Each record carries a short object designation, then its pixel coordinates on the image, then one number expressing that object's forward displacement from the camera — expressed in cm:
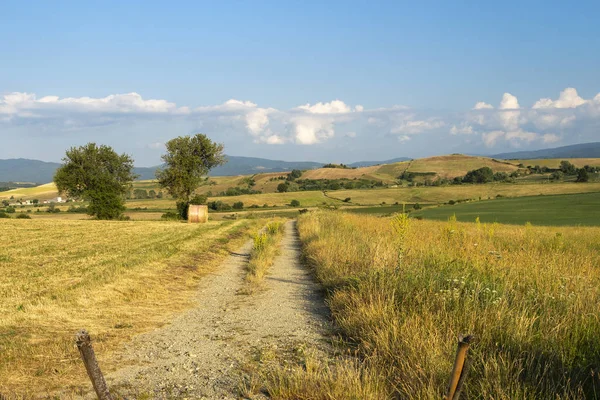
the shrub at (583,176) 9244
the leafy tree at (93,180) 5128
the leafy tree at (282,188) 11775
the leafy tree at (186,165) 5381
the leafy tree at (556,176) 10360
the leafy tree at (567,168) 11336
